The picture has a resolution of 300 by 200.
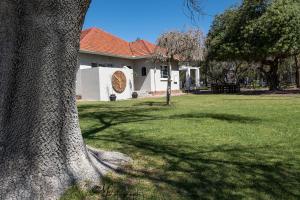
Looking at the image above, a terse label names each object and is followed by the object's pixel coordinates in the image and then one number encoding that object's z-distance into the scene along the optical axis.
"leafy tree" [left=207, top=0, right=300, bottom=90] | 20.05
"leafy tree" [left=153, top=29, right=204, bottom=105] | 13.01
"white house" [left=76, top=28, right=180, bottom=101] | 17.98
